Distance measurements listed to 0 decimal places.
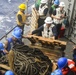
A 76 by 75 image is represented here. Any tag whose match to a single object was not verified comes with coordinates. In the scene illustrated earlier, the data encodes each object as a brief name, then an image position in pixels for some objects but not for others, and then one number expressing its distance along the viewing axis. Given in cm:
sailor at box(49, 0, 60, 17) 1013
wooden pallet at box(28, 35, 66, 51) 774
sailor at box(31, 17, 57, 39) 808
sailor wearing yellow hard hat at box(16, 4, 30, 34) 967
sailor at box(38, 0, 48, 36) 1015
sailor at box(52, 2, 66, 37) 973
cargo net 622
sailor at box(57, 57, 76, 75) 650
